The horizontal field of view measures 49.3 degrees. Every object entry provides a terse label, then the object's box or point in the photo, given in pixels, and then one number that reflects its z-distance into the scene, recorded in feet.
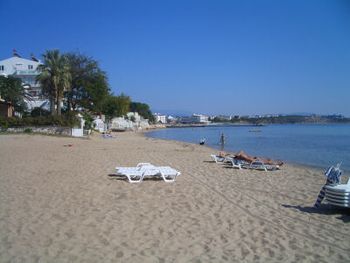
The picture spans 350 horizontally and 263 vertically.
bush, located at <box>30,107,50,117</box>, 179.32
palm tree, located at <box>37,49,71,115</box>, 155.91
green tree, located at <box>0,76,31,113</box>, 170.81
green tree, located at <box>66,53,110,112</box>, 185.68
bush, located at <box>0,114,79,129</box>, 134.31
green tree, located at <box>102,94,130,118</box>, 250.57
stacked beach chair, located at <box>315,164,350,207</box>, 25.80
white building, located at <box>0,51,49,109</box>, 241.96
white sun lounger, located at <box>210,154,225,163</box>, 60.63
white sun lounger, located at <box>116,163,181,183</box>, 39.37
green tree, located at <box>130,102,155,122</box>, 508.94
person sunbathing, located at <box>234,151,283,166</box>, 54.85
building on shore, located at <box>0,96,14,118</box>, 162.30
